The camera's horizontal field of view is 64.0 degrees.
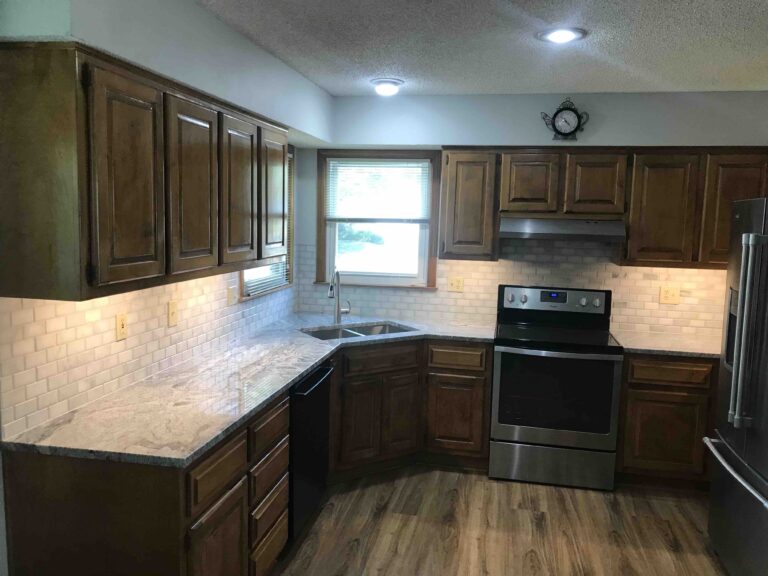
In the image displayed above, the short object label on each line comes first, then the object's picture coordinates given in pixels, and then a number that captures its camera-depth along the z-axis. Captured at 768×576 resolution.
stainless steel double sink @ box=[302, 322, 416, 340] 3.93
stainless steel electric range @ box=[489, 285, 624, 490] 3.66
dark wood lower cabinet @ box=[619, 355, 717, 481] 3.62
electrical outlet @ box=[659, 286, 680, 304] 4.09
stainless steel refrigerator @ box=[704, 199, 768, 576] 2.53
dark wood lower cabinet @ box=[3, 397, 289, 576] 1.90
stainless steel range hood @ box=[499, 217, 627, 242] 3.77
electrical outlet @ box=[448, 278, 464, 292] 4.35
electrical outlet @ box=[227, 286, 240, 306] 3.39
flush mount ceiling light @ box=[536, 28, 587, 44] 2.52
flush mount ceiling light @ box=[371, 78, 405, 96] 3.53
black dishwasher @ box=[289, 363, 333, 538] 2.84
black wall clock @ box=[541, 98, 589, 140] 3.80
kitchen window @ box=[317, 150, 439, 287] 4.31
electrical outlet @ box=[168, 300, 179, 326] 2.83
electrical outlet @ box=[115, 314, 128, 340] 2.45
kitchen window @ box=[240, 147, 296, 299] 3.60
